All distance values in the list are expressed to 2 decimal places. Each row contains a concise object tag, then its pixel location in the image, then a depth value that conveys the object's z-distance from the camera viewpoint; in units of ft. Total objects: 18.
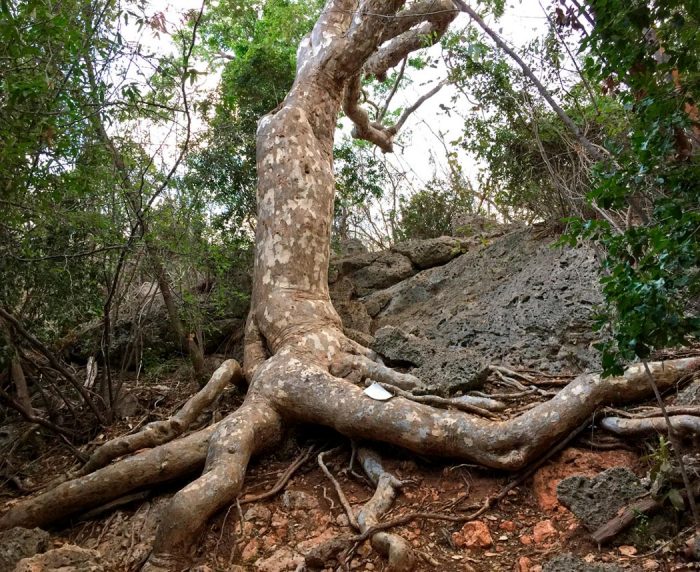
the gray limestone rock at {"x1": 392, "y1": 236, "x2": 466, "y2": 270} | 25.26
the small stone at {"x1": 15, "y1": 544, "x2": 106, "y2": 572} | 9.35
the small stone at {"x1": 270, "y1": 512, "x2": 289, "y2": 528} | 12.05
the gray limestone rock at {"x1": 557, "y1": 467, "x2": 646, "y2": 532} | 9.45
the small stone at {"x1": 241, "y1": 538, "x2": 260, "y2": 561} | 11.16
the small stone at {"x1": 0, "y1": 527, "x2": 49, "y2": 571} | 10.33
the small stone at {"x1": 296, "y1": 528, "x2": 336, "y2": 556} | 10.95
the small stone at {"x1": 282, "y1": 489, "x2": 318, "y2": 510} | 12.48
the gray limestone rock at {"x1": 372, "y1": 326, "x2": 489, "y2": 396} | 14.52
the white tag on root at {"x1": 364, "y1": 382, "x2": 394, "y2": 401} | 13.47
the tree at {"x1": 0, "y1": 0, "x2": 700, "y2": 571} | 11.66
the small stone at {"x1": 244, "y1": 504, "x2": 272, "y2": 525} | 12.17
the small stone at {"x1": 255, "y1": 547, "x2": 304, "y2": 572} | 10.51
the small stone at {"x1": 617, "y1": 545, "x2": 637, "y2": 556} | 8.78
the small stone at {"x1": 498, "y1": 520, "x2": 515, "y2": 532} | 10.53
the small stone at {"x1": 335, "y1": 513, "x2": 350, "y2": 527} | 11.60
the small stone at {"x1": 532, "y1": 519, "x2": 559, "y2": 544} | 10.04
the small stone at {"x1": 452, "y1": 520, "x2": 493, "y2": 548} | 10.28
